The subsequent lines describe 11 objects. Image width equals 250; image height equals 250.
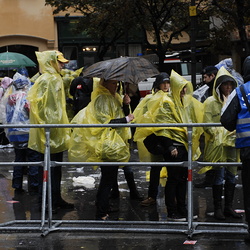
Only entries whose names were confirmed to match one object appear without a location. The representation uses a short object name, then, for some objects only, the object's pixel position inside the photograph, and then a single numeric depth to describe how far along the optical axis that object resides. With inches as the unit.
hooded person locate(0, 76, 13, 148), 730.5
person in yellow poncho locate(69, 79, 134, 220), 425.6
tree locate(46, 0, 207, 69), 1249.0
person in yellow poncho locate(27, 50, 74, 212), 460.6
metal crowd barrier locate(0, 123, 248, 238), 383.1
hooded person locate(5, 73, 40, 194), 554.7
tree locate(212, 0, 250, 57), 915.5
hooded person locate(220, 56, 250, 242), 352.6
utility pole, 1033.5
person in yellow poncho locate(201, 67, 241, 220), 433.0
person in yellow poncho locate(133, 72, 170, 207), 479.4
